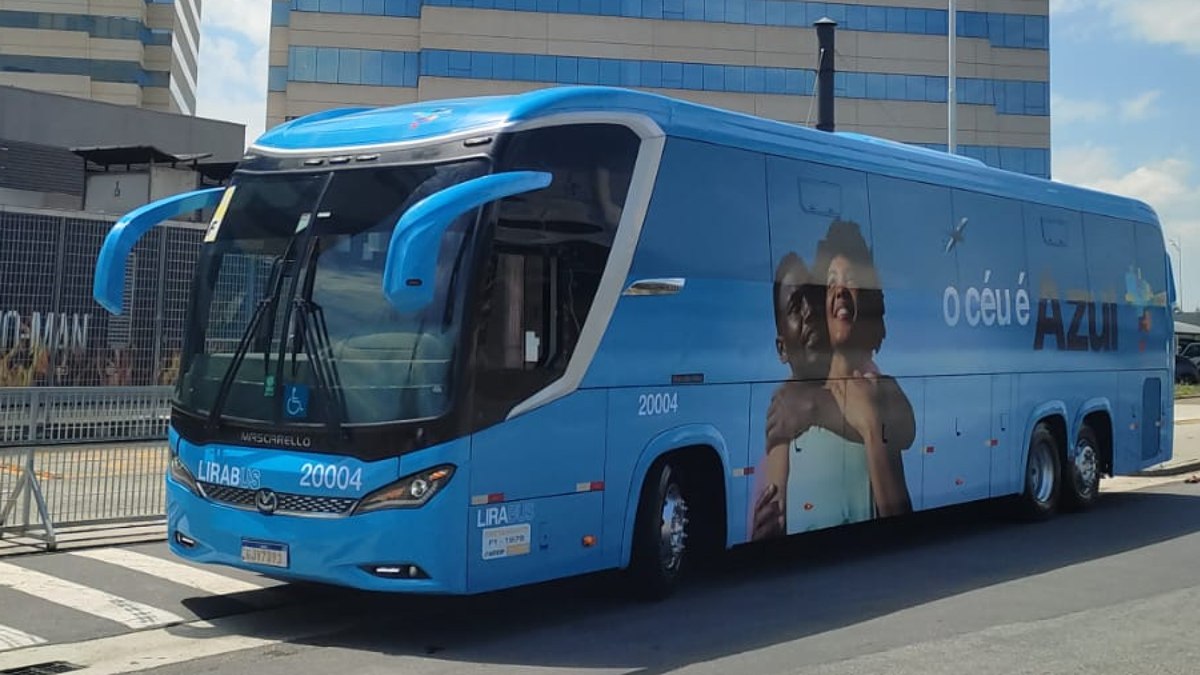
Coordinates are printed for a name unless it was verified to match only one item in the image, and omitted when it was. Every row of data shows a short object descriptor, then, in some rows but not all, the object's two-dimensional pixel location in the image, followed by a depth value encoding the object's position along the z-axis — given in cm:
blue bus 746
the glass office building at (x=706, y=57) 6203
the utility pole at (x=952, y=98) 2272
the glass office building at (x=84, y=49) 8044
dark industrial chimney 2101
